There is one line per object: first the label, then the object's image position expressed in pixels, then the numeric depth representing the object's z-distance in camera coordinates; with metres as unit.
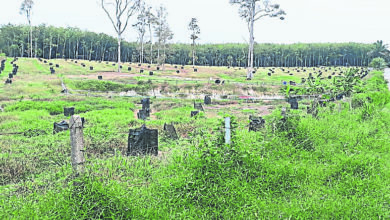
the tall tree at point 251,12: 34.28
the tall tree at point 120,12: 36.00
